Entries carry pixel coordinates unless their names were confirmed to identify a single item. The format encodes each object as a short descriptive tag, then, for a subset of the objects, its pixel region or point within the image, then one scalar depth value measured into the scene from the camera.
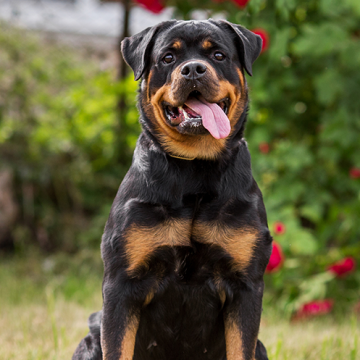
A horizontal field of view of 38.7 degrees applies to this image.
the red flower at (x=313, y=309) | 4.28
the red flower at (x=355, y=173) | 4.56
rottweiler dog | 2.28
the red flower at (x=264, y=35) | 3.92
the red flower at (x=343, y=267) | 4.19
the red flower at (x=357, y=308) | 4.43
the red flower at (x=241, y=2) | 3.92
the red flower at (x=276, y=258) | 3.90
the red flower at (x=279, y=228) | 3.99
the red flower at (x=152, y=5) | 4.46
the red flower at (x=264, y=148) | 4.71
